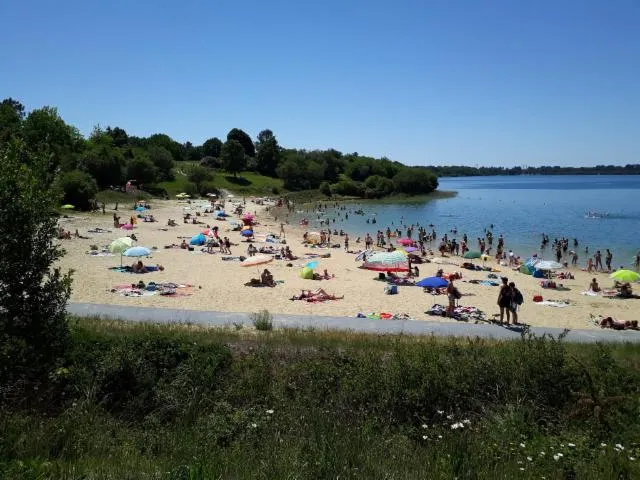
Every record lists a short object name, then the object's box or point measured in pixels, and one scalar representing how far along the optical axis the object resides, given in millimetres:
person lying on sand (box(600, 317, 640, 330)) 17656
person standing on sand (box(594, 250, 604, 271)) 34684
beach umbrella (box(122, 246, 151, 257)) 24156
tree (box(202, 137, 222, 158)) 133250
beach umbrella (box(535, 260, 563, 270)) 26788
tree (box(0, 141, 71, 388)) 7676
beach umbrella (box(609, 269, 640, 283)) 23297
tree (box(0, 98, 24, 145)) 61091
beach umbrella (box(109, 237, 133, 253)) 24359
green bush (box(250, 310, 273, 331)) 12860
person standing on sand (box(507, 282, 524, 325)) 16406
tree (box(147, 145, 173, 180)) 85562
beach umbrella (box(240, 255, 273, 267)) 24794
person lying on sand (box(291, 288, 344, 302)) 20781
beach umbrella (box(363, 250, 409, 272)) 23703
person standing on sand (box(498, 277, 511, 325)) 16344
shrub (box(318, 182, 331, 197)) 106125
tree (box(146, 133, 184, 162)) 123325
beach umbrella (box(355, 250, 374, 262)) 31297
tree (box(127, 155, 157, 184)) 72750
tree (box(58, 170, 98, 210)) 47375
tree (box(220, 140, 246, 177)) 102000
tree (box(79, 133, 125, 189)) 62969
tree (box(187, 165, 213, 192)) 84562
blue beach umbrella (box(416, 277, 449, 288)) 20345
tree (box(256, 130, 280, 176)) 118688
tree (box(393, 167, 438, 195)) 123625
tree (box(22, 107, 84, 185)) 61562
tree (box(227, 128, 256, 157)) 129375
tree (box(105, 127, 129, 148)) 110812
